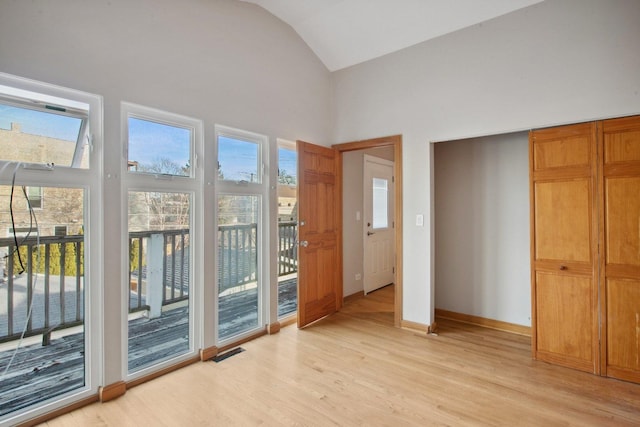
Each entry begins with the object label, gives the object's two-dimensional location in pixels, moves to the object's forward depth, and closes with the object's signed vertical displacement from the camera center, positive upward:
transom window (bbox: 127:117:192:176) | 2.44 +0.58
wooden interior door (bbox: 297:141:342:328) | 3.57 -0.20
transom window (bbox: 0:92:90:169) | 1.90 +0.57
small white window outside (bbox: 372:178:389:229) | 5.11 +0.22
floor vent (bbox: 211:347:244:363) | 2.80 -1.27
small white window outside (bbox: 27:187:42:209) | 2.00 +0.15
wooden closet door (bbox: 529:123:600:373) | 2.58 -0.28
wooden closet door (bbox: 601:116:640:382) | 2.41 -0.27
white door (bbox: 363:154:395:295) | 4.90 -0.13
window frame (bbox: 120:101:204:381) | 2.32 +0.22
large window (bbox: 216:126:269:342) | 3.05 -0.17
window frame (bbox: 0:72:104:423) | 2.08 -0.07
